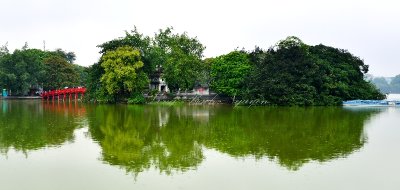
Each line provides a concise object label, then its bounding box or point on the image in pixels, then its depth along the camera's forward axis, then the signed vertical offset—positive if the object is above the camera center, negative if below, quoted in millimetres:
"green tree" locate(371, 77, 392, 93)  189975 +1232
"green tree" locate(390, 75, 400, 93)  187475 +2057
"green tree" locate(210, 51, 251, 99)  50094 +2404
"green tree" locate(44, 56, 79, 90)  70125 +3512
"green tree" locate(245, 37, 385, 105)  45906 +1680
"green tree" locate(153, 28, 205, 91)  51812 +4399
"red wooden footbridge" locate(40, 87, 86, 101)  59978 +239
